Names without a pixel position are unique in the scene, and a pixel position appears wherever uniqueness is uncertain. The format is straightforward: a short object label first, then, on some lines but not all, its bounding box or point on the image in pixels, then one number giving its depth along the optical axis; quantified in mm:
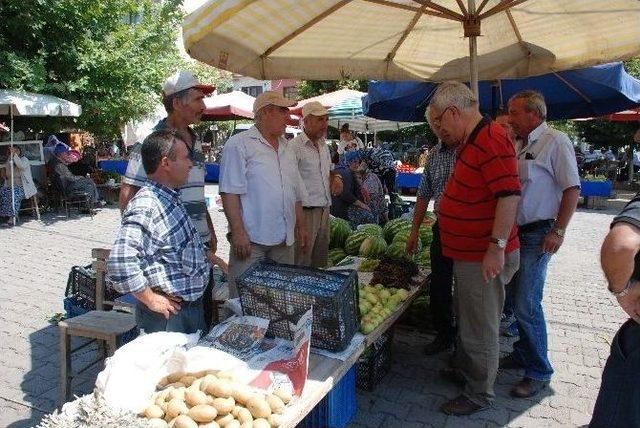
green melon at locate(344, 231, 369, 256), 5500
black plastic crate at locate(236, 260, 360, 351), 2660
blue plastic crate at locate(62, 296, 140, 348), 4543
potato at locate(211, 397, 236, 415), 2078
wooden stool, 3457
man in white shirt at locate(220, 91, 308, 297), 3670
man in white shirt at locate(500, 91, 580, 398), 3535
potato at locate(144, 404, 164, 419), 2062
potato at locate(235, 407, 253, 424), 2059
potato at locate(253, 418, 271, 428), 2012
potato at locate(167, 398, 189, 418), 2057
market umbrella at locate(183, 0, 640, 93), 3506
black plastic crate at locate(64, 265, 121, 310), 4488
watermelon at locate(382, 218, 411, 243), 5879
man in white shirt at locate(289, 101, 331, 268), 4879
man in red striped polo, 2906
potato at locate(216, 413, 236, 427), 2057
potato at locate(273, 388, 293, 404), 2221
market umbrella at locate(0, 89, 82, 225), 9789
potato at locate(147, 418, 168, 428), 1975
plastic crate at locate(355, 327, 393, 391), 3816
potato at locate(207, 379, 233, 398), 2135
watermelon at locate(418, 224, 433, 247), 5410
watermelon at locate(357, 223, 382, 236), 5733
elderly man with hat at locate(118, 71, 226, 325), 3484
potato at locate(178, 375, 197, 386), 2262
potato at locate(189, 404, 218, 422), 2023
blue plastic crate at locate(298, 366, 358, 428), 2962
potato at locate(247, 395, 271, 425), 2080
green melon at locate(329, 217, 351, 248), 5859
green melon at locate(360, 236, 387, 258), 5219
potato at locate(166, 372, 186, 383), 2285
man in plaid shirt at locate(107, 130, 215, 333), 2443
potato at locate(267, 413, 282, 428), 2068
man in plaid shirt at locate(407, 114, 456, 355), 4203
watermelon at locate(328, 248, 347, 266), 5420
